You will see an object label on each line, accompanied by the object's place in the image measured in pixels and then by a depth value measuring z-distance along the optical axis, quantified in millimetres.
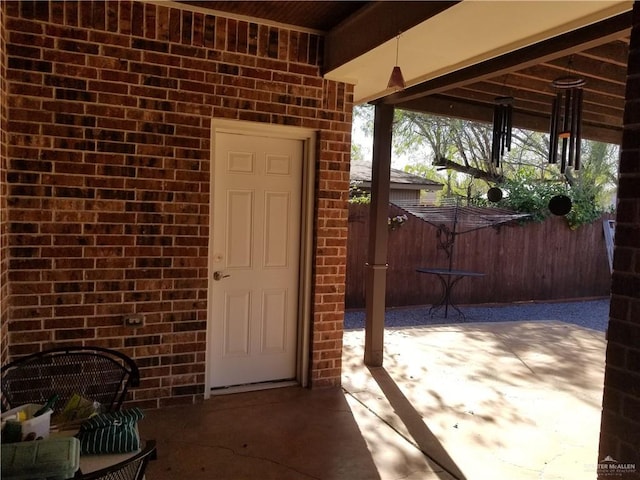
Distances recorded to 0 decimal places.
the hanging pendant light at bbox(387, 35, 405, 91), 2748
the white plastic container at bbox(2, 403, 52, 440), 1618
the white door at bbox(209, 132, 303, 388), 3867
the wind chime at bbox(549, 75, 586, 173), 4125
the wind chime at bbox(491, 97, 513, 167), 4566
